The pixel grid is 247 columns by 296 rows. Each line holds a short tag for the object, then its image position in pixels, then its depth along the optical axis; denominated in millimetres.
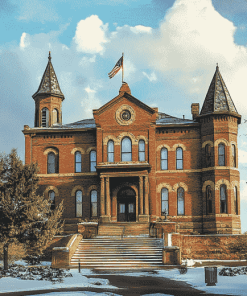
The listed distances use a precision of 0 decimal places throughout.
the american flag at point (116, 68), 41125
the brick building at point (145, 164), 38062
